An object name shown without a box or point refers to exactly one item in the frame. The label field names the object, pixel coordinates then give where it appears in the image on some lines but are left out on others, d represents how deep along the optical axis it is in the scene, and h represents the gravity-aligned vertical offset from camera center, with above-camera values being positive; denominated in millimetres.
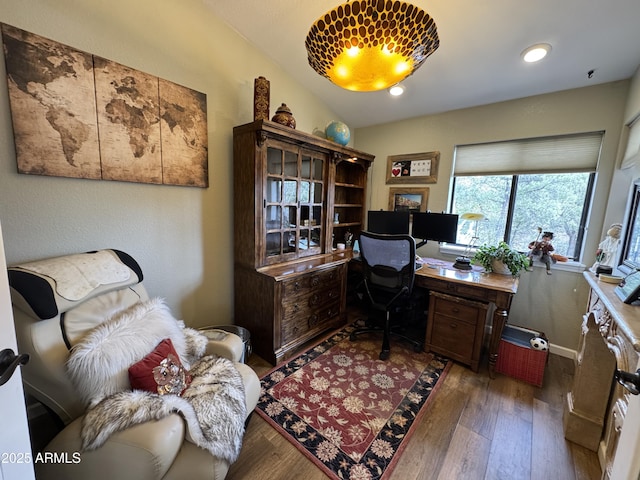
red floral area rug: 1395 -1312
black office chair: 2078 -554
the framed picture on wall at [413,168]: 2930 +495
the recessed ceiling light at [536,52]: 1792 +1159
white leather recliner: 927 -765
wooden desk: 1971 -600
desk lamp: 2465 -374
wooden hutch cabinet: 2047 -323
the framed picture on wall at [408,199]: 3029 +124
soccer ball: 1942 -960
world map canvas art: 1303 +456
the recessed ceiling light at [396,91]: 2512 +1164
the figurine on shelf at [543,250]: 2266 -302
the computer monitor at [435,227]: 2576 -163
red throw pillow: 1146 -788
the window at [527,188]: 2262 +264
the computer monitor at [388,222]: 2883 -154
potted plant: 2180 -391
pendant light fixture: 982 +698
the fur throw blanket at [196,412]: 968 -896
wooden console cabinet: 1292 -945
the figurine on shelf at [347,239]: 3281 -412
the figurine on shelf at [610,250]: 1678 -196
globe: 2695 +764
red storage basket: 1945 -1106
